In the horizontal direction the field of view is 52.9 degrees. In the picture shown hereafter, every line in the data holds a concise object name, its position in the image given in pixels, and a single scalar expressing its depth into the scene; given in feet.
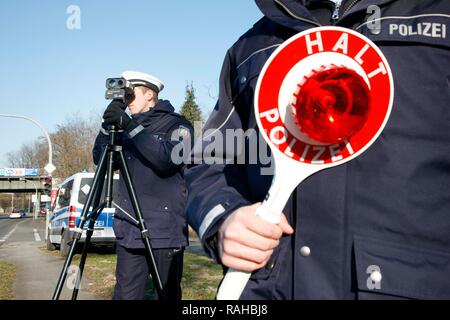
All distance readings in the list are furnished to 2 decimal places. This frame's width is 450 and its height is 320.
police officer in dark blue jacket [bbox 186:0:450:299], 3.46
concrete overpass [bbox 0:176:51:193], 178.40
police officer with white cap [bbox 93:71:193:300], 10.39
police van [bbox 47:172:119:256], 31.83
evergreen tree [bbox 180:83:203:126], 116.67
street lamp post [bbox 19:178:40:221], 174.99
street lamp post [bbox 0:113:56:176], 61.73
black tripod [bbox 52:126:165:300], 9.80
